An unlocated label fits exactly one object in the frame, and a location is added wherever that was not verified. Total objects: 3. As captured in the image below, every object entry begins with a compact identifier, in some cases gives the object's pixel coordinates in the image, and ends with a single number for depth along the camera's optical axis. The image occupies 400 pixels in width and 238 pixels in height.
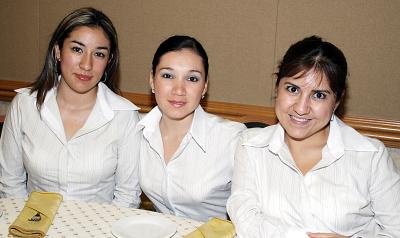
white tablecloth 1.48
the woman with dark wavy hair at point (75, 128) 2.10
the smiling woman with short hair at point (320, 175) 1.61
